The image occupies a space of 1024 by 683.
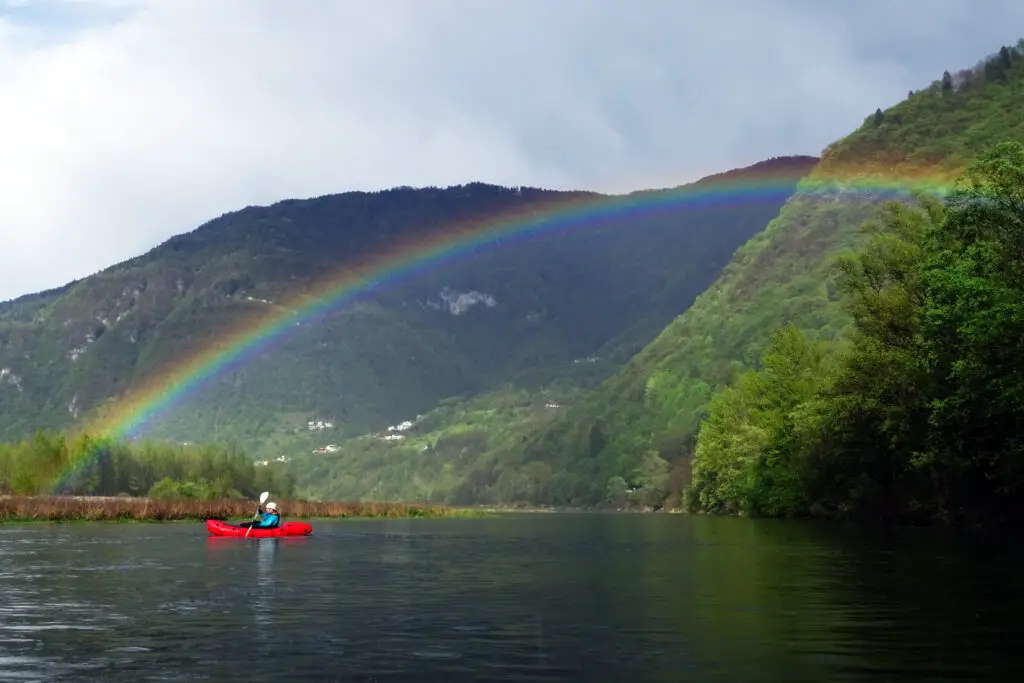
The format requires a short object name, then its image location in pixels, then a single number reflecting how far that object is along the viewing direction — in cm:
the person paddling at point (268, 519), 8375
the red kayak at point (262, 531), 8188
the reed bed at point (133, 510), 11200
